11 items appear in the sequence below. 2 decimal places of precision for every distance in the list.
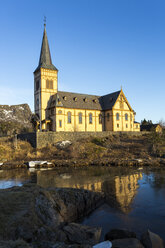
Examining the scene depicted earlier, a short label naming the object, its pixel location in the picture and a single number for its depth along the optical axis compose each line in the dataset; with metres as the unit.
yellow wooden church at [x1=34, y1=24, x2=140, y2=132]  51.38
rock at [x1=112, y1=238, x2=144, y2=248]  8.23
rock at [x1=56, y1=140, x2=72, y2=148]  43.74
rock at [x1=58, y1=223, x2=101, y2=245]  8.80
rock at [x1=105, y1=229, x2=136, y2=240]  9.31
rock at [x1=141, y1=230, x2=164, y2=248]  8.52
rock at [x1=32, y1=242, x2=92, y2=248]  6.85
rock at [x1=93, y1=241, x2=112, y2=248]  7.83
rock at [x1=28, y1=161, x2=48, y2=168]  33.81
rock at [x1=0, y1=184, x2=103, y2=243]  7.98
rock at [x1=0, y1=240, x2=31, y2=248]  6.12
